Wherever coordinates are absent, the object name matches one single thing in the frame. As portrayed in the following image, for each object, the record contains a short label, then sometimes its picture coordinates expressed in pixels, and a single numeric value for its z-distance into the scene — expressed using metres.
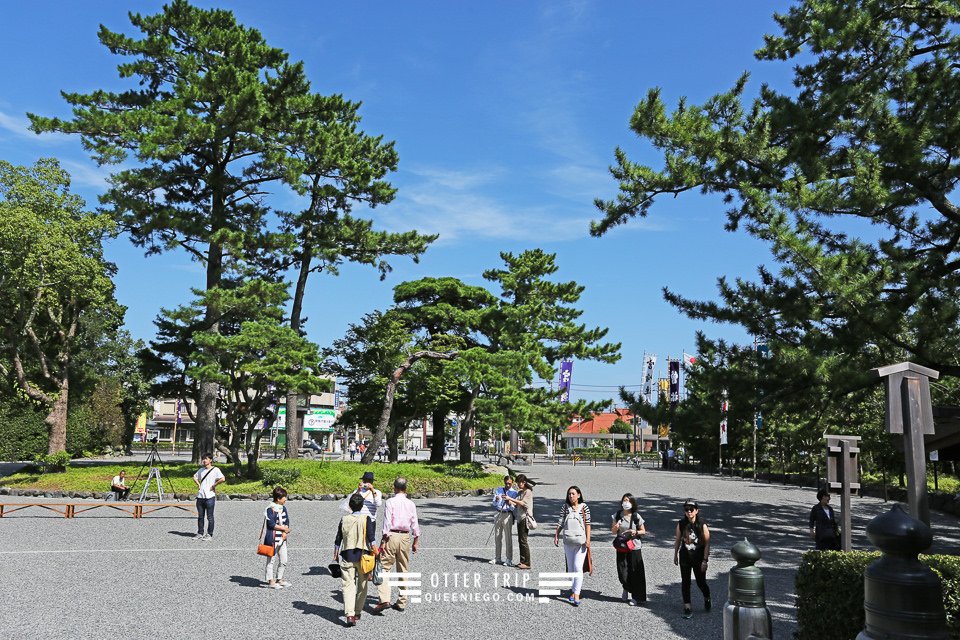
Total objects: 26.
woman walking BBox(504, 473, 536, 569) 10.35
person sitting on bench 18.67
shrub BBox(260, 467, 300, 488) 21.08
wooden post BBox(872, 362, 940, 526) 6.20
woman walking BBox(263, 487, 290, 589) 8.63
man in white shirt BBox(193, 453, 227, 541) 12.82
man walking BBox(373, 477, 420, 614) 8.15
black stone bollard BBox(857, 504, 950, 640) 2.83
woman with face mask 8.15
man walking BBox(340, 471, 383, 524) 9.23
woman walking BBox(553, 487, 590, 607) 8.17
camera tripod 18.81
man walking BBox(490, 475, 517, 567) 10.54
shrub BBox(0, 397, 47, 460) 36.56
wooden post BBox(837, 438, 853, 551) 8.50
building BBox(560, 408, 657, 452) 85.62
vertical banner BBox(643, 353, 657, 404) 65.56
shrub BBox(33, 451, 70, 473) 23.19
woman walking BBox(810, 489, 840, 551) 9.86
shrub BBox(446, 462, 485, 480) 25.44
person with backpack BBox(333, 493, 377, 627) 7.18
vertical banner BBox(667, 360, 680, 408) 43.56
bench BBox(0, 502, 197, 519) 15.72
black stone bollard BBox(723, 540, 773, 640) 4.58
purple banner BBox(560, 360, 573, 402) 43.75
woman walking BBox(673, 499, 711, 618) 7.78
